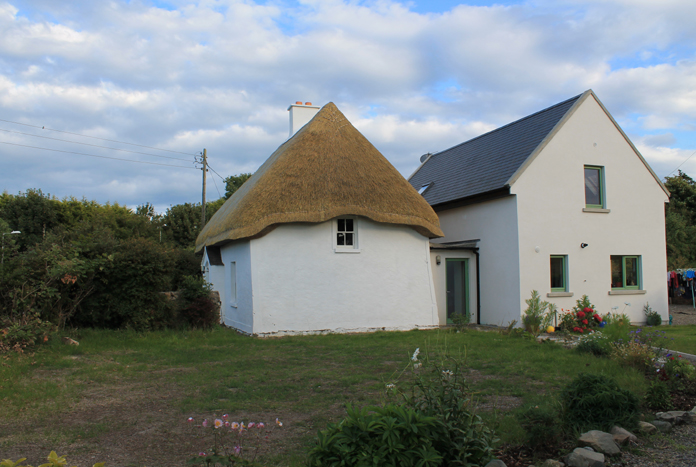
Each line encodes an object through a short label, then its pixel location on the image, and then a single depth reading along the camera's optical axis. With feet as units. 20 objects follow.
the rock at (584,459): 13.96
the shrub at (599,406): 17.07
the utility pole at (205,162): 101.21
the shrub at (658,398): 19.49
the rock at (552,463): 14.14
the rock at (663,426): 17.40
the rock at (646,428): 16.99
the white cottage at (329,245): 42.83
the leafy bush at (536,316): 44.91
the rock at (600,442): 15.06
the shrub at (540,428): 15.31
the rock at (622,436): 15.97
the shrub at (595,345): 29.43
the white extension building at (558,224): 47.70
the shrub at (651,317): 51.13
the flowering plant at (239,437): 15.17
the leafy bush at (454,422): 13.01
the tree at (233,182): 156.96
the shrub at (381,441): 11.87
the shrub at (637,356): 24.58
